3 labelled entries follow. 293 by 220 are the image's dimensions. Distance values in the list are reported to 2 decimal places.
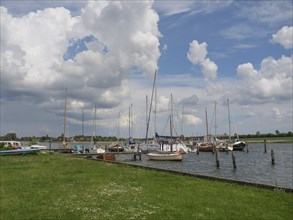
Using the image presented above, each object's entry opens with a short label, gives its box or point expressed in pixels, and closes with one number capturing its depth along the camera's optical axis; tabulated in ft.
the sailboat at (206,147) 253.59
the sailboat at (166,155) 155.08
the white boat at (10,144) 168.33
